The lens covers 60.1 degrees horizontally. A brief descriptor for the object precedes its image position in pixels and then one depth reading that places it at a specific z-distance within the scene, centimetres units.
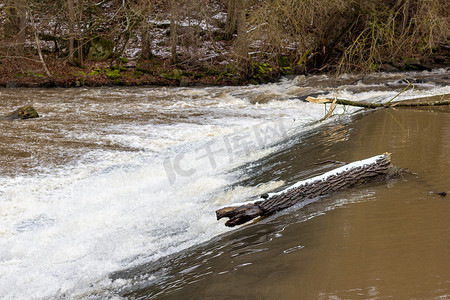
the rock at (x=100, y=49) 2259
